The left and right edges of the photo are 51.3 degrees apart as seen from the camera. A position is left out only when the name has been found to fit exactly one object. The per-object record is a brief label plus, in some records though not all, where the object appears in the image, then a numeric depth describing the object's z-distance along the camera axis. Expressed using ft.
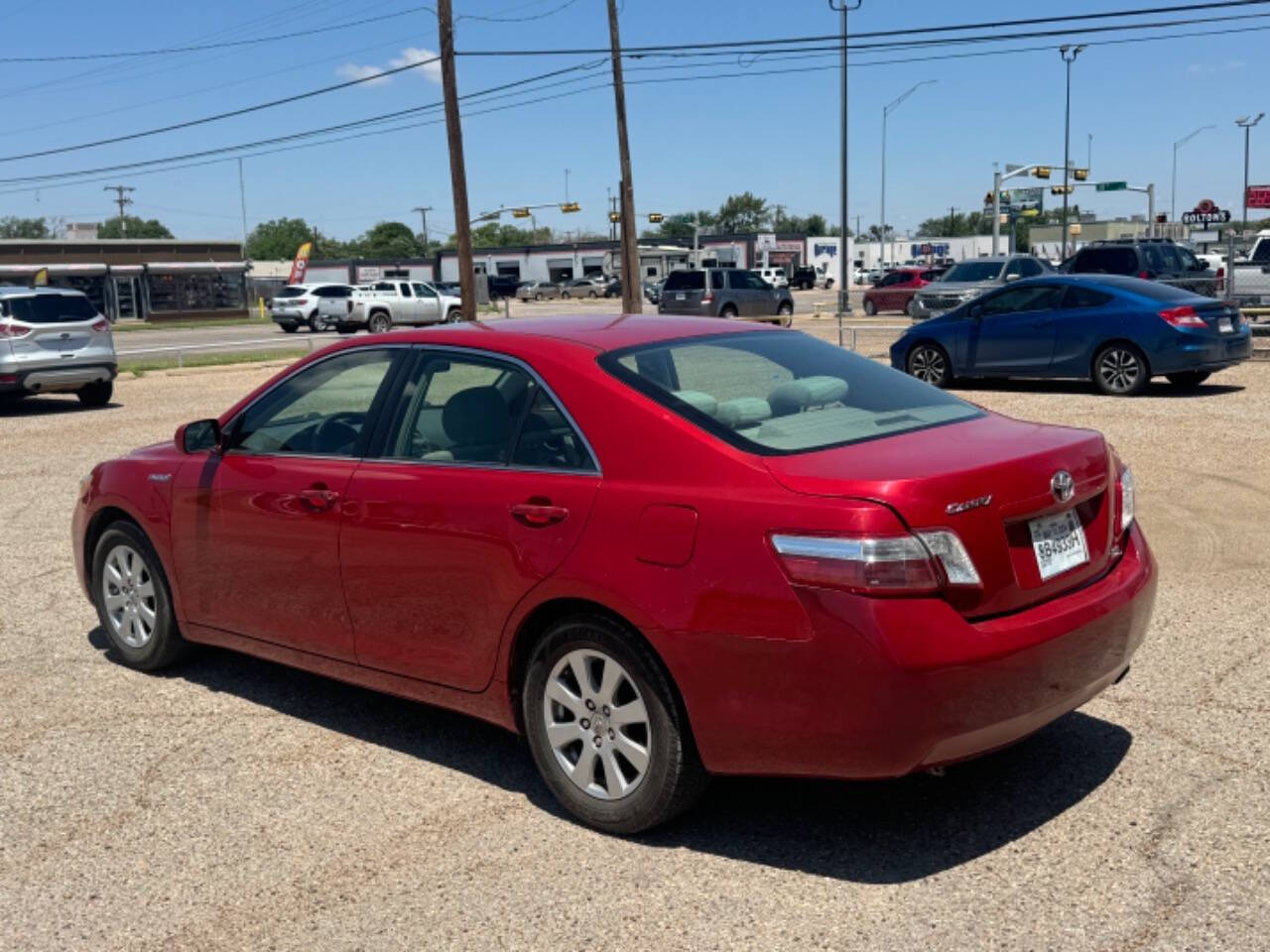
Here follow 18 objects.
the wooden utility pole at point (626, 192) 113.60
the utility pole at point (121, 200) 390.62
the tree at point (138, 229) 519.77
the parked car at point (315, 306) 145.48
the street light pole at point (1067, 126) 197.98
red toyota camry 12.26
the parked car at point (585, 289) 281.95
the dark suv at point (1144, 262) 84.79
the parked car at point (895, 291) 150.00
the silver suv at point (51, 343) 59.72
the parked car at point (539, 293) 289.53
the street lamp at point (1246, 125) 224.84
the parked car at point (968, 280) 98.94
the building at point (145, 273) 210.59
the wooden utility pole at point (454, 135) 91.40
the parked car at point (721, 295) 126.11
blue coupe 50.60
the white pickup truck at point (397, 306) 146.00
